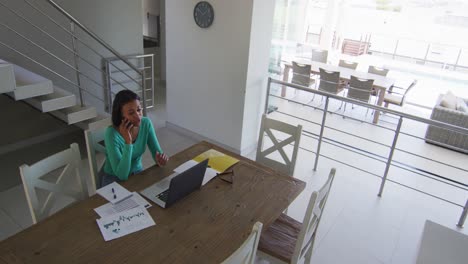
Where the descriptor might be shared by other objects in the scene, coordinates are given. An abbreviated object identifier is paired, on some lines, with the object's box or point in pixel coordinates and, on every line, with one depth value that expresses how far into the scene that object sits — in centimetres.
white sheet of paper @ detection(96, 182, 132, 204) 182
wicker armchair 469
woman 210
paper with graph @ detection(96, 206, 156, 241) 158
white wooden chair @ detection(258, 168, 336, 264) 178
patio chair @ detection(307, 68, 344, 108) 550
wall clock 375
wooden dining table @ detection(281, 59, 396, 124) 530
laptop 174
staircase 244
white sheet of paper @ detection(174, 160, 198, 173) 216
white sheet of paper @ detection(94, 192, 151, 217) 171
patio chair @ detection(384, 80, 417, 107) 544
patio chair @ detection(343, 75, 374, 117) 513
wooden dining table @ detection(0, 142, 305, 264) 145
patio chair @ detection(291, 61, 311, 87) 574
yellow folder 225
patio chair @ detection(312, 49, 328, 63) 700
